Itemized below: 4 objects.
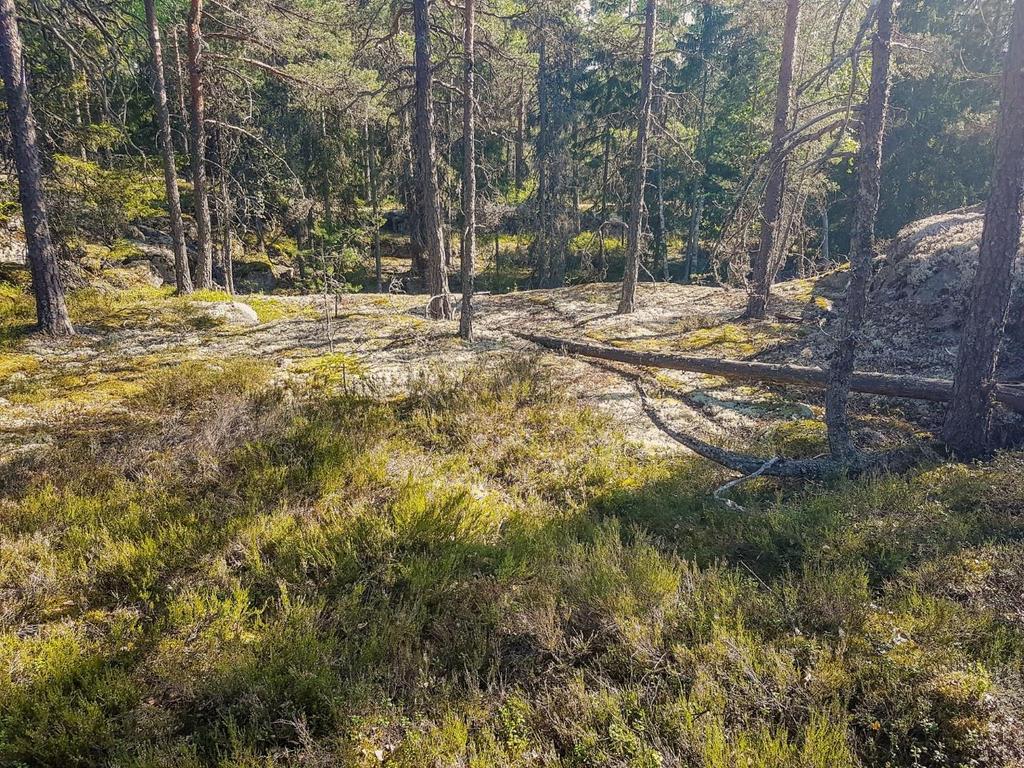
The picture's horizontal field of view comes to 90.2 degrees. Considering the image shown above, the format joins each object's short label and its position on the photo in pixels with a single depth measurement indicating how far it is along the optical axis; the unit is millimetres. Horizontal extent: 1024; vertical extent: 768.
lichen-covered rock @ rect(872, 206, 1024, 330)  10992
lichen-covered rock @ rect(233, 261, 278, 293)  25550
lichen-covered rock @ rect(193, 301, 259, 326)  12656
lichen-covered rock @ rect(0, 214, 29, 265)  13742
